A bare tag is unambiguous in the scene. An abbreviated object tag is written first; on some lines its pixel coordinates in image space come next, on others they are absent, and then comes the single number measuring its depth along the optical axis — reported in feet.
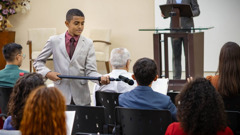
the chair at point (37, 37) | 35.53
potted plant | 35.75
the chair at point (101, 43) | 33.66
